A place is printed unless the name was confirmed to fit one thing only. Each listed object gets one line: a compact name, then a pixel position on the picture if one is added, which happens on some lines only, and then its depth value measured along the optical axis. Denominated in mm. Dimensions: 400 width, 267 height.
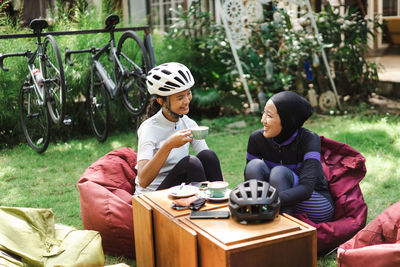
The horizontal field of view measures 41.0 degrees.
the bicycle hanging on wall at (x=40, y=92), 5656
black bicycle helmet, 2566
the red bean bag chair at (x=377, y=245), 2615
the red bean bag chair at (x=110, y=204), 3551
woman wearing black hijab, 3299
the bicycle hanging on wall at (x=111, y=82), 5473
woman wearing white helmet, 3404
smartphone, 2689
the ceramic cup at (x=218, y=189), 2928
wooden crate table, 2379
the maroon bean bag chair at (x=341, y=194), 3416
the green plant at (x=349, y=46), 7961
